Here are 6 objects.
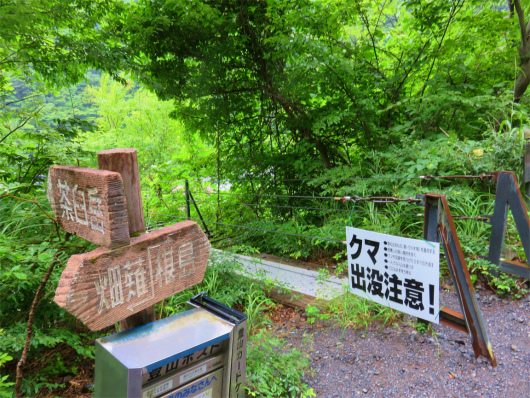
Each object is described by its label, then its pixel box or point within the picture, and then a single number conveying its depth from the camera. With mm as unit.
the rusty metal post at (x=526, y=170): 3100
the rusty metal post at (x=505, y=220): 2611
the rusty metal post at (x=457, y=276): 2166
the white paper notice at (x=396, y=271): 2244
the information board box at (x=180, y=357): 1411
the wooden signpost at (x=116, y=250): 1364
